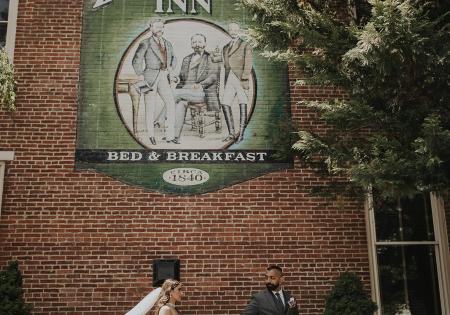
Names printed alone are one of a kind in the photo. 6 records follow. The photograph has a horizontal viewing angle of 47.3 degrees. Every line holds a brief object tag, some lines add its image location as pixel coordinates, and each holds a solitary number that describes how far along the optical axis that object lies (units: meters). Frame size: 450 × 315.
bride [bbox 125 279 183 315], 5.54
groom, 5.86
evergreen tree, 5.52
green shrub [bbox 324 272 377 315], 7.27
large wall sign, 8.56
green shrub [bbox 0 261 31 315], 7.09
